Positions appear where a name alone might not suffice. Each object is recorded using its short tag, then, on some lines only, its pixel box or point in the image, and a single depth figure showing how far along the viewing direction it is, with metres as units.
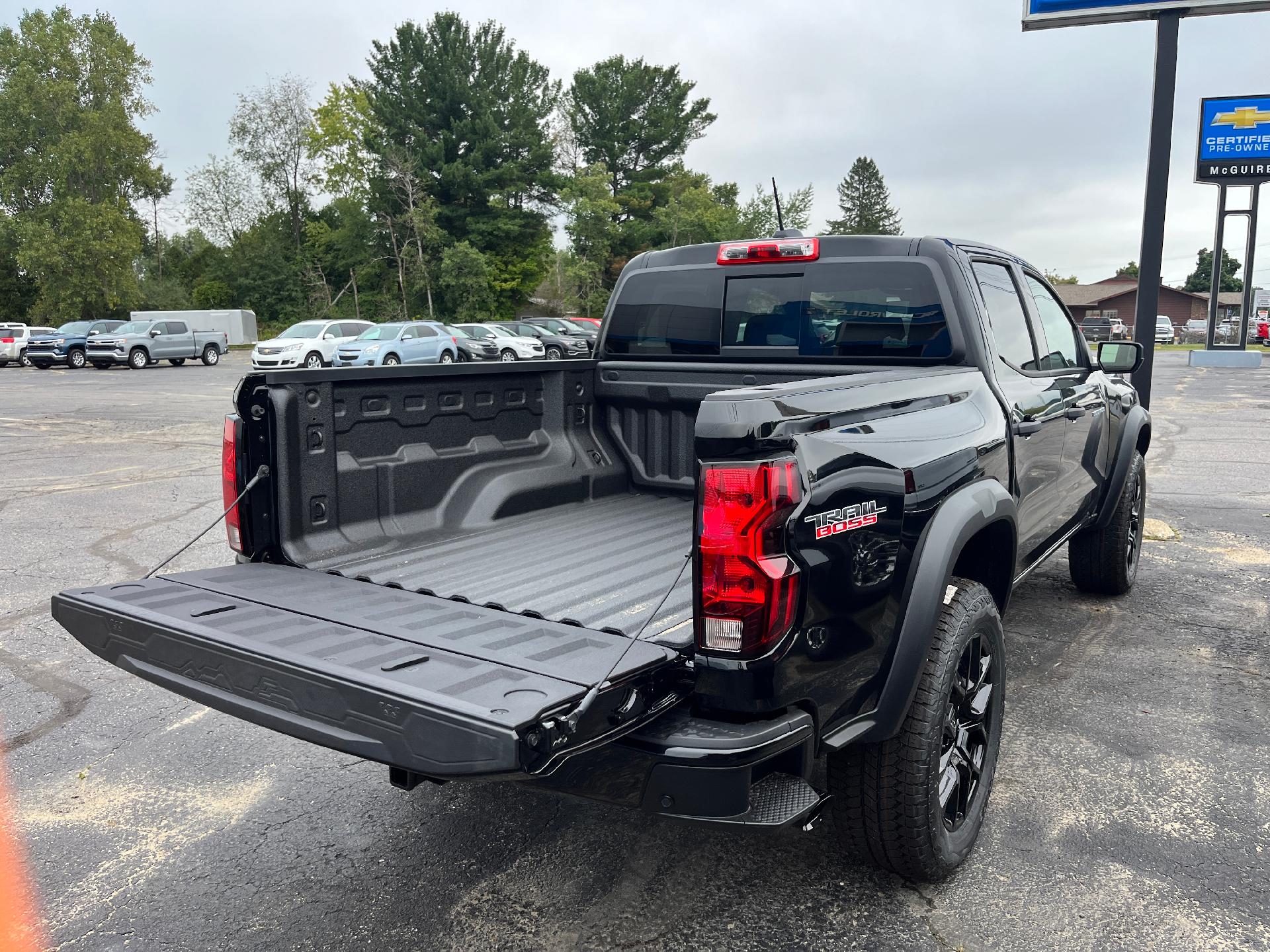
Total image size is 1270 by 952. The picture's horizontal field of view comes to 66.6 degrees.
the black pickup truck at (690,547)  2.20
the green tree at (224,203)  60.75
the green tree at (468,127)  49.97
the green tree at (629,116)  59.56
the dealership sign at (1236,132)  18.94
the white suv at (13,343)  33.97
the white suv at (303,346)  27.03
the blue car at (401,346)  26.61
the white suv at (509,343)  31.22
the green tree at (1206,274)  108.75
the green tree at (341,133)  57.47
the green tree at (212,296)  57.34
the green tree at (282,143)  58.62
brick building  91.38
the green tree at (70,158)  47.06
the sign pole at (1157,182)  7.94
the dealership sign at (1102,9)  7.94
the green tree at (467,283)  50.53
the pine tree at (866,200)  94.19
